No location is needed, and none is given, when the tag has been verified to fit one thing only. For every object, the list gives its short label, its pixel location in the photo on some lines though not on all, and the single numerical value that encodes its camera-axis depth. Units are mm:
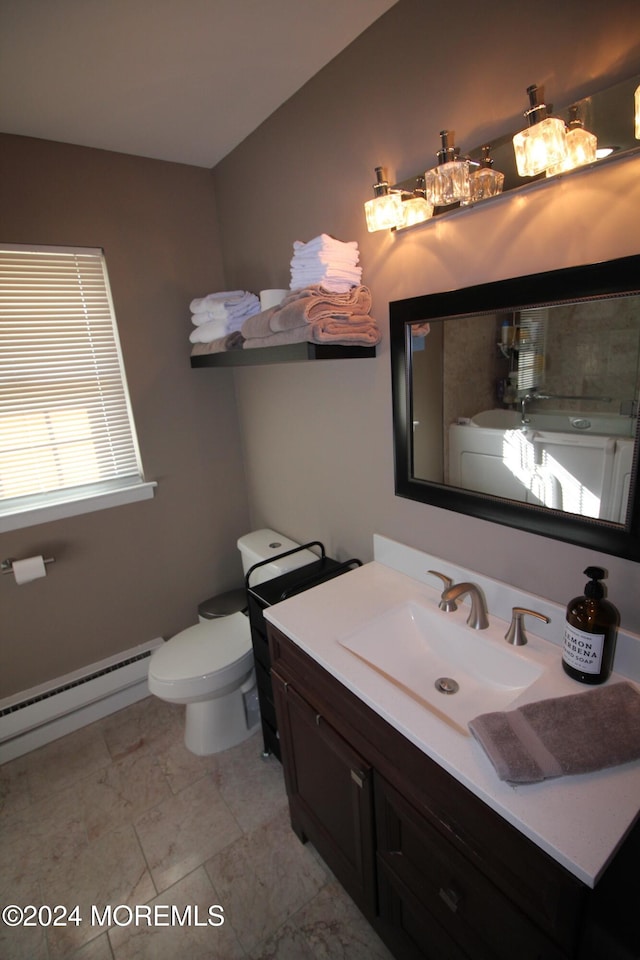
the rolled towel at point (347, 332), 1293
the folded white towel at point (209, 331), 1870
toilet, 1793
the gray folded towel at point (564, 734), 764
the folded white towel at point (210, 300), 1817
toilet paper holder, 1865
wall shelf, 1309
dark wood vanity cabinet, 723
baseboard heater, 1992
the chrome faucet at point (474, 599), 1156
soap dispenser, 917
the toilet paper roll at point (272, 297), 1573
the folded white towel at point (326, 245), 1308
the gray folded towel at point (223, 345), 1774
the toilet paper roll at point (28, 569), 1855
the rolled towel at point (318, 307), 1289
